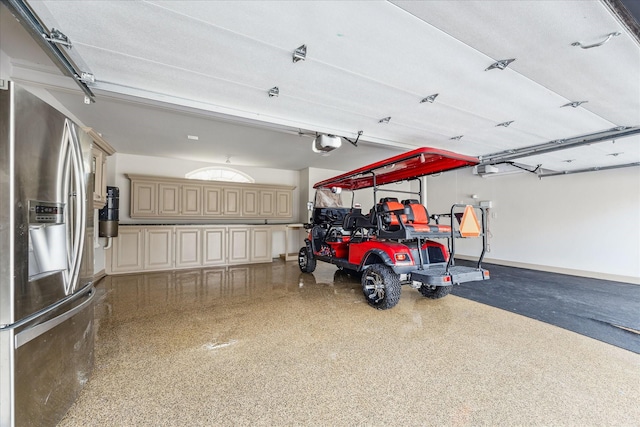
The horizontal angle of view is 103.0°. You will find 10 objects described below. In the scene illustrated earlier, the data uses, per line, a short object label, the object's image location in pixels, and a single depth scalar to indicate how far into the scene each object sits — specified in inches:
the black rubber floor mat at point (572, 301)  113.1
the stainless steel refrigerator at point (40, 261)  47.1
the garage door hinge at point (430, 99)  104.8
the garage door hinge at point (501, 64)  80.4
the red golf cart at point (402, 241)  120.6
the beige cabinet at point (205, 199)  227.5
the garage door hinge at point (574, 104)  107.1
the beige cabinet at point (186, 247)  211.6
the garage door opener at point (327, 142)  148.8
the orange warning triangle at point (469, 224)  123.5
